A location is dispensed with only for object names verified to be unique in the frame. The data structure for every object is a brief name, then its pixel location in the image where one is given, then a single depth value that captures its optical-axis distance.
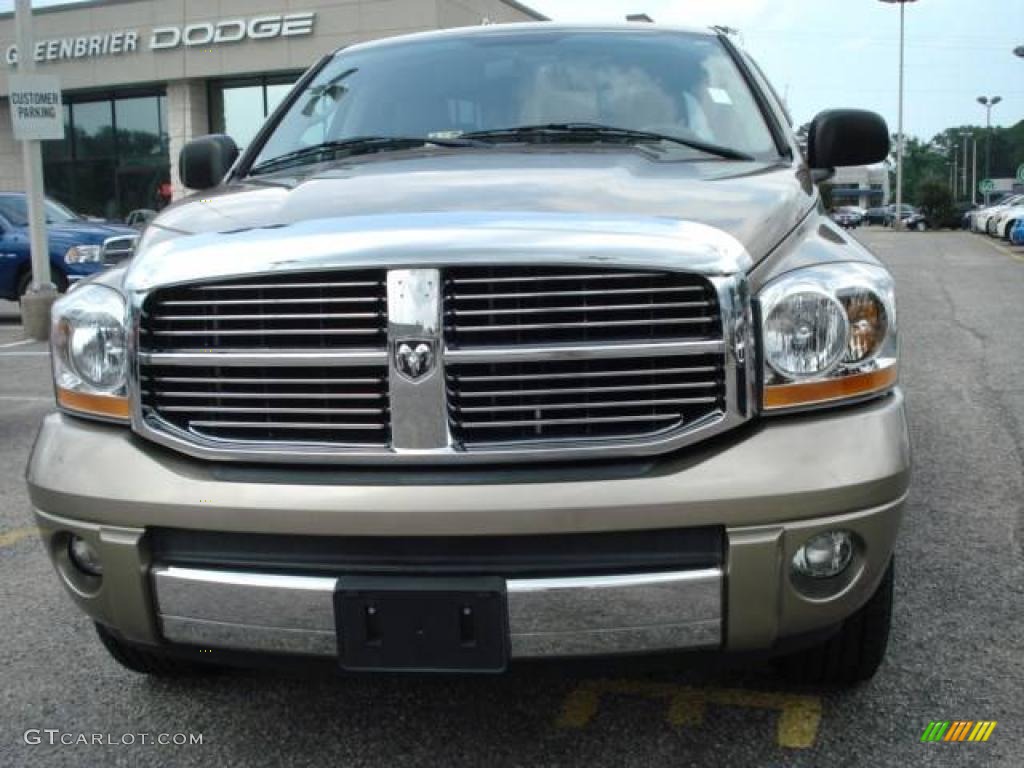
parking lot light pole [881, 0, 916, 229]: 45.28
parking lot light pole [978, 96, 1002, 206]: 73.25
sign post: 10.59
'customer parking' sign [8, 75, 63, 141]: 10.54
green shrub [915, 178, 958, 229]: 45.53
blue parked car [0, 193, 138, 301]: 11.98
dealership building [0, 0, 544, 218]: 23.47
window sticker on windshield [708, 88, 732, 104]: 3.43
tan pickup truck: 2.07
